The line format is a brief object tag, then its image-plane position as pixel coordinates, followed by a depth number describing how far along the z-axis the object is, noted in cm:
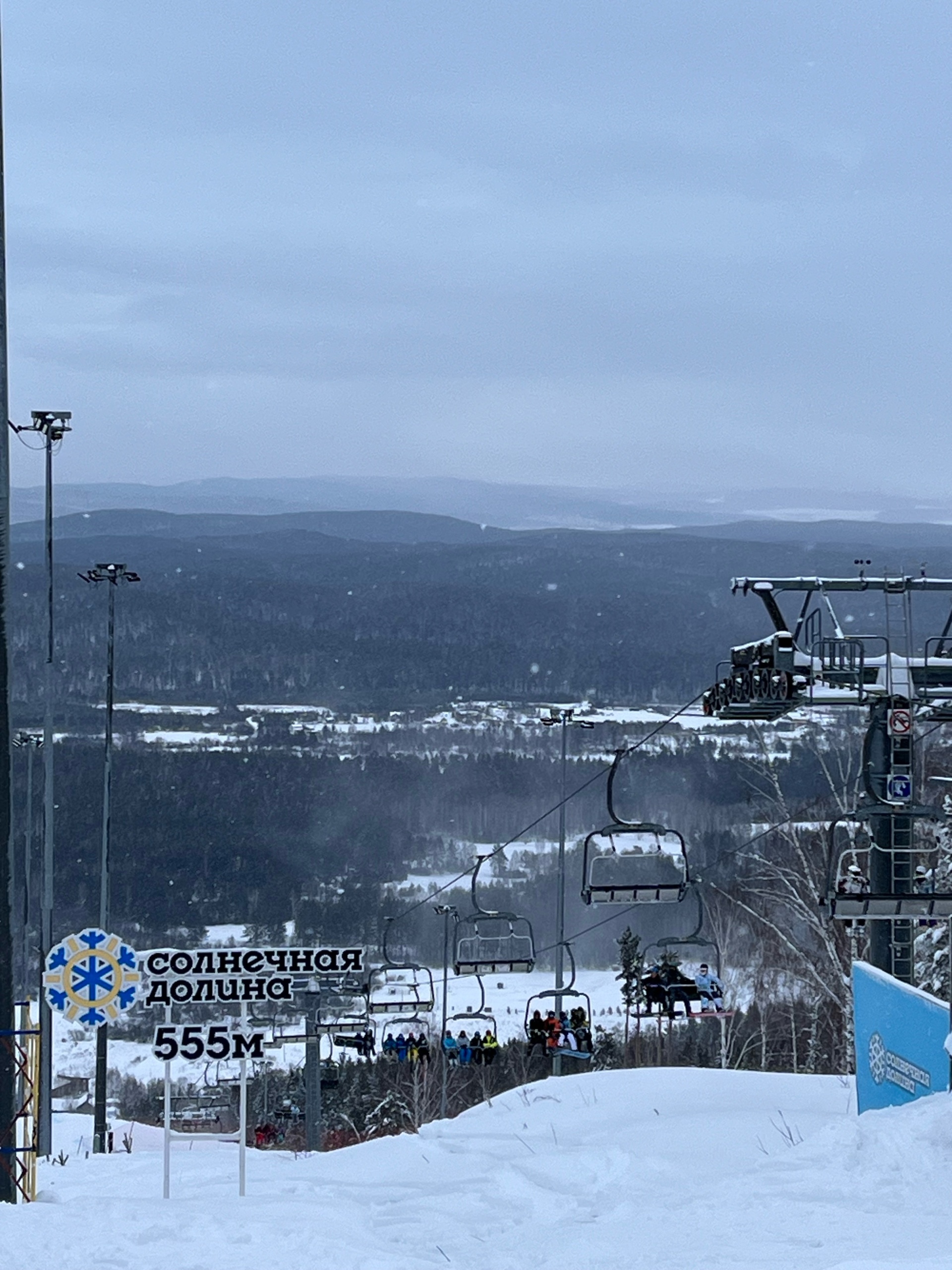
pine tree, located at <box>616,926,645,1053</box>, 6184
